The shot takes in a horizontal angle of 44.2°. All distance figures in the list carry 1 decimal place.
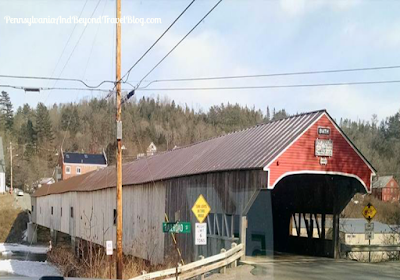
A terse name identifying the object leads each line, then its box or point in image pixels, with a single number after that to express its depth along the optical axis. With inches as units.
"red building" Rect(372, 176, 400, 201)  2211.4
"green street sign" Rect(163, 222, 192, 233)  518.0
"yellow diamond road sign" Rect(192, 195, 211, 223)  548.4
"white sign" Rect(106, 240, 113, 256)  693.3
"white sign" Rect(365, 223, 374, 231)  916.7
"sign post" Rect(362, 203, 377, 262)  911.0
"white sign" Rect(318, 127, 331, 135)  650.2
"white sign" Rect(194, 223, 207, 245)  509.8
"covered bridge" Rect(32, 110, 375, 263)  632.4
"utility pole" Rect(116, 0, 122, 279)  650.2
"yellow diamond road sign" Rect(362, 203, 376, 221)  910.4
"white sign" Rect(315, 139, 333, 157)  645.3
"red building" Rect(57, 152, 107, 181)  2225.6
